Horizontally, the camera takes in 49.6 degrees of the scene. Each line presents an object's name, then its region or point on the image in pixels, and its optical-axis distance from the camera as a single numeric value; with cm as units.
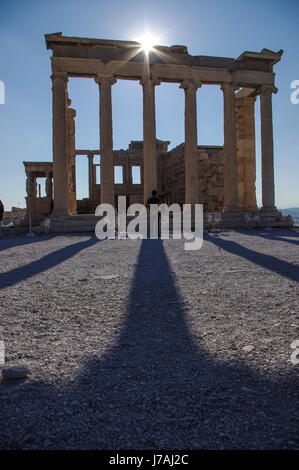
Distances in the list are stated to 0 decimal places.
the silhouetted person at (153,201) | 1344
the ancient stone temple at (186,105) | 1570
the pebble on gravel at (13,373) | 201
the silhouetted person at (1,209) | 1296
